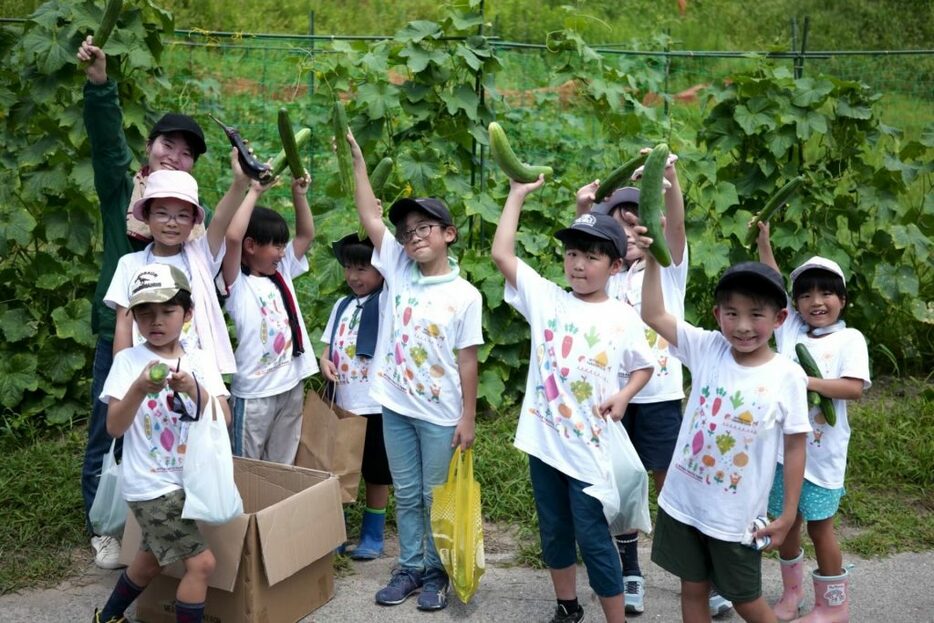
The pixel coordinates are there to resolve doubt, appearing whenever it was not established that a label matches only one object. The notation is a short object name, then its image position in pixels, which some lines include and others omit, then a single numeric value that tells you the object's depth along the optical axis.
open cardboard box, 4.20
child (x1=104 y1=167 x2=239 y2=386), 4.29
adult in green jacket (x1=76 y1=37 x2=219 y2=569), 4.60
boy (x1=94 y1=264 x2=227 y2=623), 3.95
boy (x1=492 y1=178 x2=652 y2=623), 4.15
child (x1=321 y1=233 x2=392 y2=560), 5.13
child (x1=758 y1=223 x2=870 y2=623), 4.37
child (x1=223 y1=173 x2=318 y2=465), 4.83
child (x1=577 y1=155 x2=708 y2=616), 4.66
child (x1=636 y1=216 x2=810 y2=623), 3.75
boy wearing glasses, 4.59
